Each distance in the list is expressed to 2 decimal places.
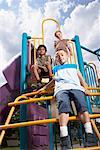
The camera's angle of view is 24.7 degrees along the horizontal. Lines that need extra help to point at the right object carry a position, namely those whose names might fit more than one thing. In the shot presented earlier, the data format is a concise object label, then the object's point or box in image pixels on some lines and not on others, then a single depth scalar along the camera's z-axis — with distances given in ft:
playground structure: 5.80
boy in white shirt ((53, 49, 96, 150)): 4.82
